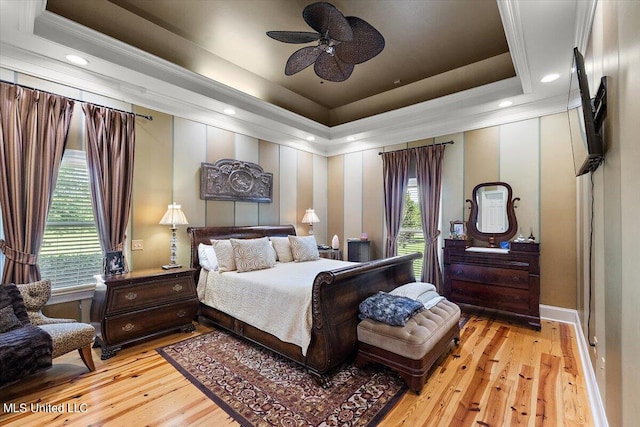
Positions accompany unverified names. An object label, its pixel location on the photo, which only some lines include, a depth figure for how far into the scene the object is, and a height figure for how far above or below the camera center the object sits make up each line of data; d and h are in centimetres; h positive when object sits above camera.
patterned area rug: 198 -138
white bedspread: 249 -83
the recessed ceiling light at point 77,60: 277 +154
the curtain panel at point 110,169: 313 +53
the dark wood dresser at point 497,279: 349 -81
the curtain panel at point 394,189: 497 +48
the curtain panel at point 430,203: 456 +22
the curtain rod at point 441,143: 452 +118
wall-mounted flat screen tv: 168 +63
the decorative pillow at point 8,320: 224 -84
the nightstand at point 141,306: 279 -96
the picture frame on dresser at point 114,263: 304 -52
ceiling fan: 235 +161
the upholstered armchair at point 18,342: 199 -93
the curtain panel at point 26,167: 263 +46
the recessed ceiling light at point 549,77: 313 +156
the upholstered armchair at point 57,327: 230 -96
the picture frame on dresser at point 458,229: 427 -18
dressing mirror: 402 +4
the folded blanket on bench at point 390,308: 239 -80
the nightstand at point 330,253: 509 -67
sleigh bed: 231 -87
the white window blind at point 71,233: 298 -19
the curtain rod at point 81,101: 275 +124
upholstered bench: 222 -105
